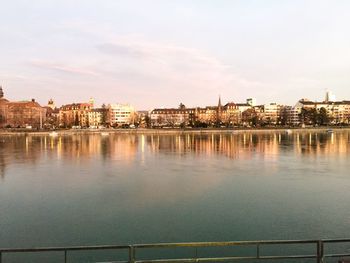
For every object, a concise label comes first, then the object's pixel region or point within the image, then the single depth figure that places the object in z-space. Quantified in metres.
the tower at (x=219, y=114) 177.38
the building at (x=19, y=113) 169.25
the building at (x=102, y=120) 192.34
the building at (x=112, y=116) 194.26
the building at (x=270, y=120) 182.01
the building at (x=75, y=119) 177.85
